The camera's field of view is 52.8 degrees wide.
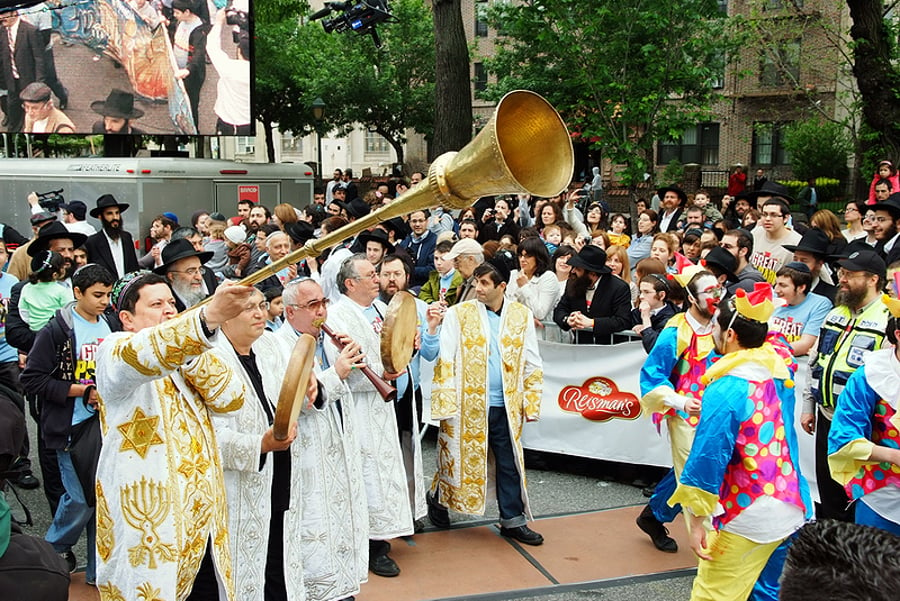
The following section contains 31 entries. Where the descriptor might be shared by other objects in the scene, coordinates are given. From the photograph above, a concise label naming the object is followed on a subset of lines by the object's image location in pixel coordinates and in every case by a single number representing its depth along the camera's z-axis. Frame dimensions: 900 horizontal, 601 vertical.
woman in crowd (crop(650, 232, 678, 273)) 8.54
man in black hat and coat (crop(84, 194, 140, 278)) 9.77
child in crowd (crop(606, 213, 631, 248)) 10.34
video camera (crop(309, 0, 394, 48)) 15.09
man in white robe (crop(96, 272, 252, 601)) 3.55
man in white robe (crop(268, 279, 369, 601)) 4.73
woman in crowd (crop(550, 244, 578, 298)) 8.03
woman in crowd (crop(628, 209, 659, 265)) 10.16
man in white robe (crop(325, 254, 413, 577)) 5.52
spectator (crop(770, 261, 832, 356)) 6.12
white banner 6.98
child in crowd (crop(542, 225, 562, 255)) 10.01
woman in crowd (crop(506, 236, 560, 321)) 7.71
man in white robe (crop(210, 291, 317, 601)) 4.06
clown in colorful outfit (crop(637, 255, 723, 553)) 5.06
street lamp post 23.12
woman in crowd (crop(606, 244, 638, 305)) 8.14
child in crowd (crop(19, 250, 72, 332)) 6.73
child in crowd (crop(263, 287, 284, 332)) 6.27
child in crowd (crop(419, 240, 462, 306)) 8.06
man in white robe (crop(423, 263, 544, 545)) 6.04
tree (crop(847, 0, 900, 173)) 14.48
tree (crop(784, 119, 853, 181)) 29.19
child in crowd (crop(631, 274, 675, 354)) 6.15
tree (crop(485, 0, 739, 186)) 14.73
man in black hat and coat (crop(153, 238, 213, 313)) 6.10
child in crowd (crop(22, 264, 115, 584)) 5.14
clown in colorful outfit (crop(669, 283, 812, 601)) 3.95
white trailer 14.91
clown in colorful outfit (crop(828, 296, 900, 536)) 4.07
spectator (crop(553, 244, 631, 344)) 7.12
